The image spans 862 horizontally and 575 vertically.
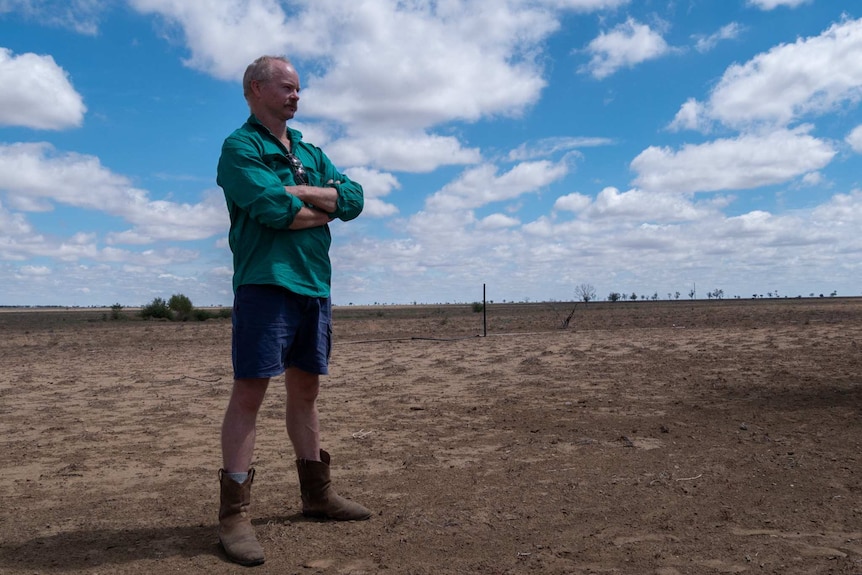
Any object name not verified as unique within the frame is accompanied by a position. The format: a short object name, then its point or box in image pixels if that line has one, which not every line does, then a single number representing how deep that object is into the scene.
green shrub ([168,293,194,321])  39.51
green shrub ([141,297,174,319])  39.72
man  2.78
